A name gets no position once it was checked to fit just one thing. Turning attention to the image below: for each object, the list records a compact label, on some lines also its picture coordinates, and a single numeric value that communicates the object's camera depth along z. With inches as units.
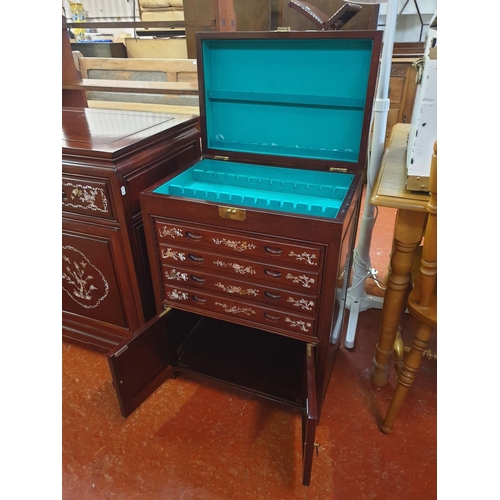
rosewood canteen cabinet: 39.4
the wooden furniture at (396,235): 38.5
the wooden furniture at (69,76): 71.6
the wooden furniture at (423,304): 36.5
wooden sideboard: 43.6
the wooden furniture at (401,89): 103.0
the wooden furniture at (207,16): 62.3
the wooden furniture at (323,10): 98.8
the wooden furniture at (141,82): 70.7
